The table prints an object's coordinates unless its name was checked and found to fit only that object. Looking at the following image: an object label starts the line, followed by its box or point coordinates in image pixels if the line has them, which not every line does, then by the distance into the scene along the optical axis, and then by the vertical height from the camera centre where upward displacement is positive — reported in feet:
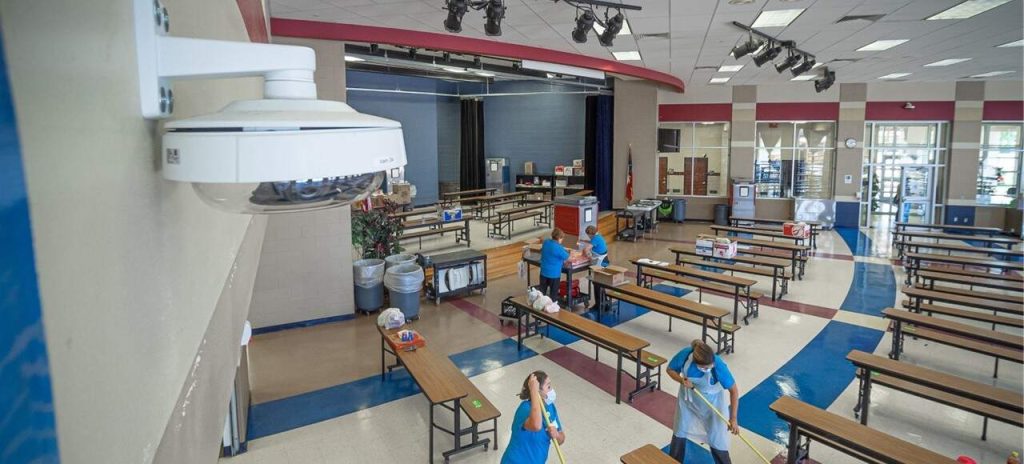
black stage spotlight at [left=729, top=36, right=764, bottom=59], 28.94 +6.28
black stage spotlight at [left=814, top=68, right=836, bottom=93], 41.93 +6.50
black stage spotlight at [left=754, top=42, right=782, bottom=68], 29.76 +6.07
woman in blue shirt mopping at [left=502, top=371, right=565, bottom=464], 12.69 -5.87
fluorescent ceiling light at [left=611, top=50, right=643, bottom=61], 37.47 +7.67
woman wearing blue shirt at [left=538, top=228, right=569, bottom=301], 27.76 -4.50
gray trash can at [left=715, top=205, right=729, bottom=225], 58.18 -4.49
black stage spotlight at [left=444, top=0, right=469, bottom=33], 20.76 +5.86
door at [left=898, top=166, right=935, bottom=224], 55.98 -2.18
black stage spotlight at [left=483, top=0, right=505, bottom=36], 21.52 +5.89
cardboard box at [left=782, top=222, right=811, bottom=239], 39.14 -4.18
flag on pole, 55.67 -1.52
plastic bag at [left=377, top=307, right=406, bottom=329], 22.03 -5.71
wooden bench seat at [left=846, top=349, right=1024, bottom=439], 15.49 -6.22
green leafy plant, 31.42 -3.44
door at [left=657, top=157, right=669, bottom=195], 61.68 -0.57
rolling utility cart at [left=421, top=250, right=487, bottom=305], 31.48 -5.74
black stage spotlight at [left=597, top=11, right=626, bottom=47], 23.04 +5.91
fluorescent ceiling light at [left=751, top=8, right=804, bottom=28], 25.49 +7.00
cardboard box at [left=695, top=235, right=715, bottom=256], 32.53 -4.40
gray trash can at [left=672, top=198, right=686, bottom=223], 58.23 -4.02
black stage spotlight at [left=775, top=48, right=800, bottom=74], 32.45 +6.20
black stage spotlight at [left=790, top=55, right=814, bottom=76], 34.27 +6.28
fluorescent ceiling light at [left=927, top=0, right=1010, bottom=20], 24.19 +7.02
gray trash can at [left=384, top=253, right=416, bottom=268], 30.32 -4.73
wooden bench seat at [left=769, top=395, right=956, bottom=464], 13.16 -6.53
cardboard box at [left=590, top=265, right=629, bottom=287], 28.37 -5.28
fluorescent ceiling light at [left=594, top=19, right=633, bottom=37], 28.40 +7.26
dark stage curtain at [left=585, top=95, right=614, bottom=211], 57.47 +2.89
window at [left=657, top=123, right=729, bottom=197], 60.49 +1.32
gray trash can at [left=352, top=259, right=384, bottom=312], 29.63 -5.83
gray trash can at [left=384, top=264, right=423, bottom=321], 28.35 -5.84
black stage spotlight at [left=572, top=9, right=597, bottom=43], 22.93 +5.92
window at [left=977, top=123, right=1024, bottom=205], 54.13 +0.62
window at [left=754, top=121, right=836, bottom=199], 57.82 +1.07
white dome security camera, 3.13 +0.21
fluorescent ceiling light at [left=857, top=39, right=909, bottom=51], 33.04 +7.37
